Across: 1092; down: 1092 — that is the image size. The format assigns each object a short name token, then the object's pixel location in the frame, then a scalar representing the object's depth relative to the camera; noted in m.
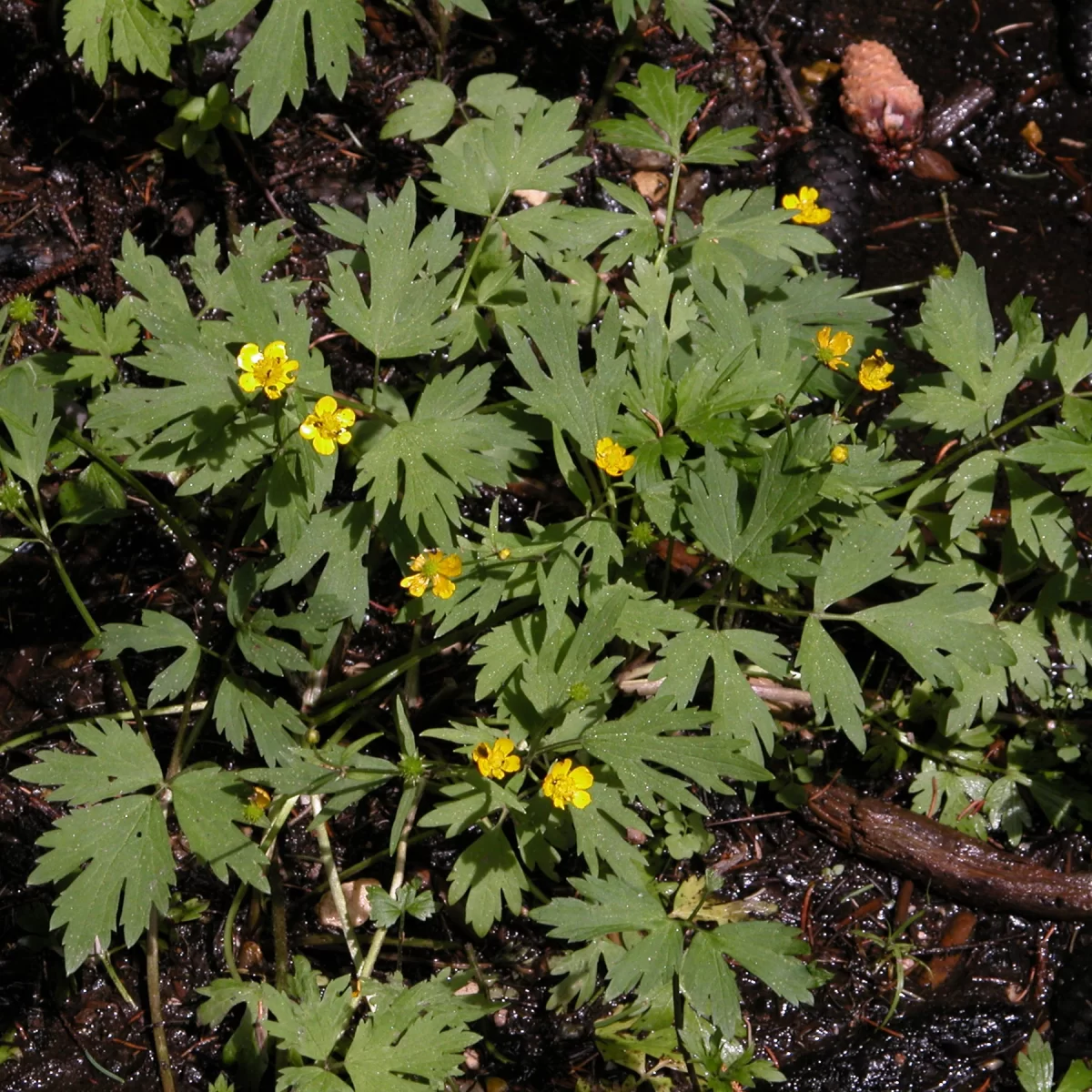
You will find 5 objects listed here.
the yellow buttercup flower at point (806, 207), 3.25
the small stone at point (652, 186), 4.06
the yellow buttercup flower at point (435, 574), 2.63
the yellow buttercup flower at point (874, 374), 2.97
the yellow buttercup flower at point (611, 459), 2.76
